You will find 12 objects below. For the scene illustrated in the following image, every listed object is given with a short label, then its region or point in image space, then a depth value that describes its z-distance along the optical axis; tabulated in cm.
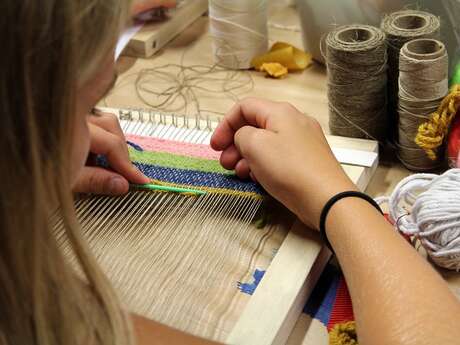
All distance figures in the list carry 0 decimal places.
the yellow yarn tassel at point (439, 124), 98
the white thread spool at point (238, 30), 131
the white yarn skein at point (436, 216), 83
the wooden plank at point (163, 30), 142
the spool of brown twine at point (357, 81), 100
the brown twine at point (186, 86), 125
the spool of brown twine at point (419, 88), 96
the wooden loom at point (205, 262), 77
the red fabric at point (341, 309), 79
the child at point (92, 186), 48
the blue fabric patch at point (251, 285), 81
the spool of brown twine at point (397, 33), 101
